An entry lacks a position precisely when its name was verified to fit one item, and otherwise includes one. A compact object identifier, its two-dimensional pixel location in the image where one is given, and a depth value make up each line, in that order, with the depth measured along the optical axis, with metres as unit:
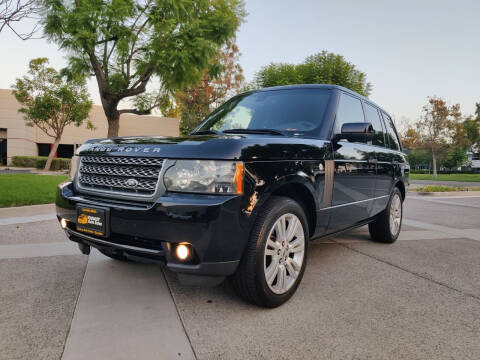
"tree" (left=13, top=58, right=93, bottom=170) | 24.56
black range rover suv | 2.05
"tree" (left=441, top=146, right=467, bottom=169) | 60.18
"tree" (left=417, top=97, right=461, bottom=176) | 34.38
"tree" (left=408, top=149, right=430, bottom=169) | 62.09
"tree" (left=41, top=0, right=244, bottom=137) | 12.18
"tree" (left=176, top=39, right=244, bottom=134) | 40.34
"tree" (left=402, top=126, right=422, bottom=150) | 43.91
